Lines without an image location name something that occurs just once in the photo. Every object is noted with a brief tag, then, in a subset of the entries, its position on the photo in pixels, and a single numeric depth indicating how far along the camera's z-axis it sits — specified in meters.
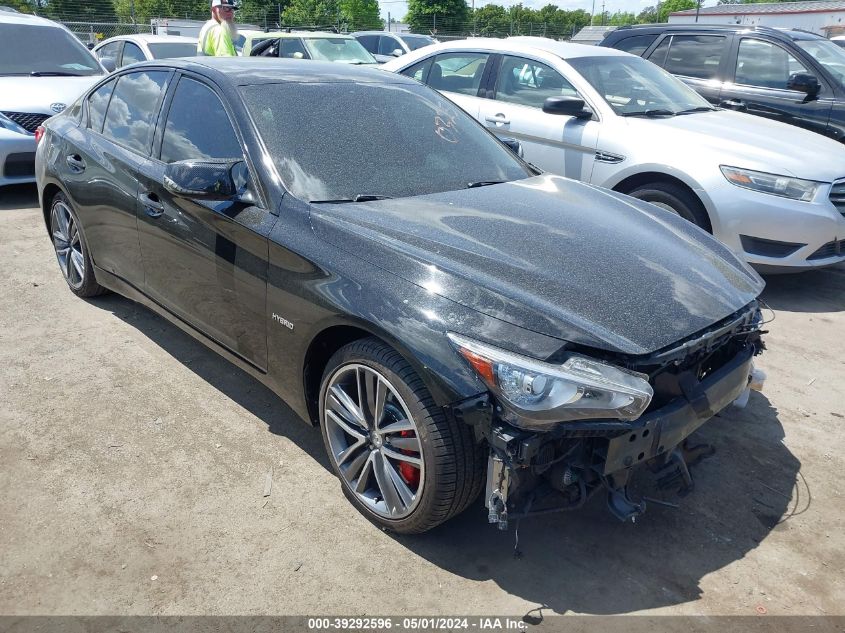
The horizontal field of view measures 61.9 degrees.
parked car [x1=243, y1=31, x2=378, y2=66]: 12.27
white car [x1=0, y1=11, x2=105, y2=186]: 7.15
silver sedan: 5.11
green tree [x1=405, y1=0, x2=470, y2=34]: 40.94
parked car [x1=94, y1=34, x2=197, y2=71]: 10.48
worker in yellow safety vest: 7.36
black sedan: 2.36
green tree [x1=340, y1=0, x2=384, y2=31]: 45.02
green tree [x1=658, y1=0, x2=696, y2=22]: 75.06
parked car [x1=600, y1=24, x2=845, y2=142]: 6.96
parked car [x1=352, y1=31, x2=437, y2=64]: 18.02
